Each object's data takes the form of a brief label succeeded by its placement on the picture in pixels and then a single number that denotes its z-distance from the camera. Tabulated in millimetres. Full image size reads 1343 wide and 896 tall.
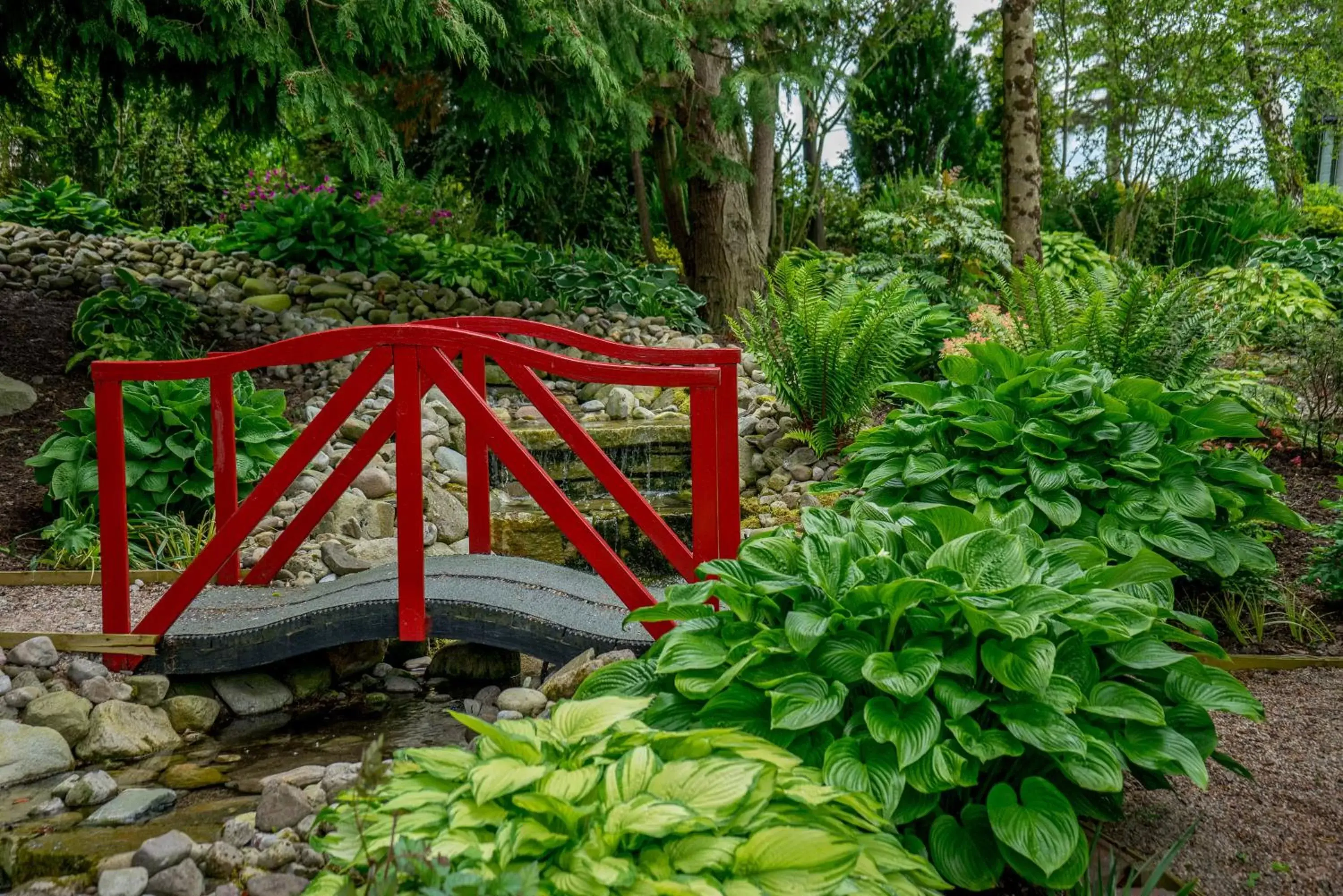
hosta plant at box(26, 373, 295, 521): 4848
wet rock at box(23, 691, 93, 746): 3238
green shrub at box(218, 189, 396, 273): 8492
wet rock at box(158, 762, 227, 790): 3049
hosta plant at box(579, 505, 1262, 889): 1975
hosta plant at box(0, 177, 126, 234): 9641
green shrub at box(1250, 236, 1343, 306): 10016
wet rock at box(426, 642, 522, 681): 4000
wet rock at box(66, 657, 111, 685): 3465
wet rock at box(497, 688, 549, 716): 3156
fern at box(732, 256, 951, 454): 5625
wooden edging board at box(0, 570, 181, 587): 4461
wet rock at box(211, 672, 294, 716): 3639
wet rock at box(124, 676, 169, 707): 3514
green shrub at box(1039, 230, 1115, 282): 9930
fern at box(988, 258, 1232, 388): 4703
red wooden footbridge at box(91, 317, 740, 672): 3246
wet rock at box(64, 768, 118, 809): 2873
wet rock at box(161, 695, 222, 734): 3506
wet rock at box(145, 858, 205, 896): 2150
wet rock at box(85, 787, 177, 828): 2750
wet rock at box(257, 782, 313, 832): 2501
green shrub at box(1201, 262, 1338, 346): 7785
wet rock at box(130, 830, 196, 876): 2240
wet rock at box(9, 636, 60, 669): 3463
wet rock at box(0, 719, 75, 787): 3029
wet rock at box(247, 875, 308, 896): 2096
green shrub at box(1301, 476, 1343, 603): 3916
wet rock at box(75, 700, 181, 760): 3232
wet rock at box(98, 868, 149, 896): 2145
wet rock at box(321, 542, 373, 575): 4578
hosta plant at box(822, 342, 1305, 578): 3504
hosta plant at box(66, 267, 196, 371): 6480
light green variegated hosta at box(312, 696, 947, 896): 1559
